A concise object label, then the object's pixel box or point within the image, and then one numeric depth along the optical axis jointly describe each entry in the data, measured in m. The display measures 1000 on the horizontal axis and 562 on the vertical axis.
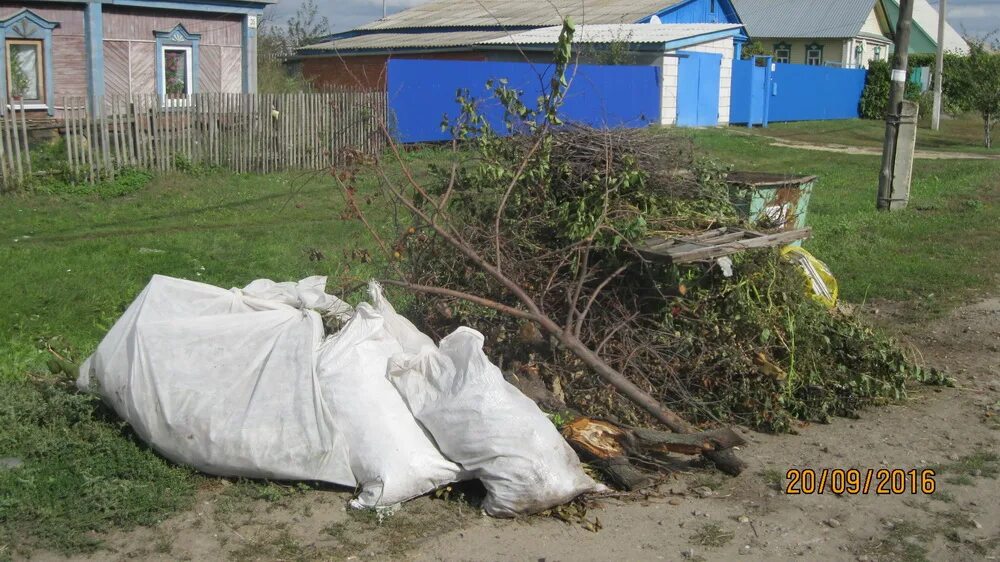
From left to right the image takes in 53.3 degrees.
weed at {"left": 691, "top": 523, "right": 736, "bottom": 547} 4.17
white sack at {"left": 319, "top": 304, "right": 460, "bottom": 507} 4.29
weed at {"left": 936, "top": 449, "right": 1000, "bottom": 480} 4.92
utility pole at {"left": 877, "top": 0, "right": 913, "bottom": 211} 12.85
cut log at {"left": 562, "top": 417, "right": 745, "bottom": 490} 4.64
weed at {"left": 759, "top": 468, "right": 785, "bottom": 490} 4.78
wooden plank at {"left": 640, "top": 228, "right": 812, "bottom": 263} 5.14
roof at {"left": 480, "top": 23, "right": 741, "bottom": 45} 24.47
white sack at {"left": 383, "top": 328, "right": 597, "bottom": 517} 4.26
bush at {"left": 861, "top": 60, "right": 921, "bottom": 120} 36.91
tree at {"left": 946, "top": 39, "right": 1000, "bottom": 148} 26.39
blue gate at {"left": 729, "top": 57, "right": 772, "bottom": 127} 28.25
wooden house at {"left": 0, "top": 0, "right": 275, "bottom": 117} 16.98
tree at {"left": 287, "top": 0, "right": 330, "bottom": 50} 37.88
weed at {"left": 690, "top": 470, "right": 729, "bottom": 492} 4.75
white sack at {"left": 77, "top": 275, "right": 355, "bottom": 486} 4.36
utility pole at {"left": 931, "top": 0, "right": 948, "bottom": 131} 30.52
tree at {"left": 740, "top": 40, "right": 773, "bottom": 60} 36.78
